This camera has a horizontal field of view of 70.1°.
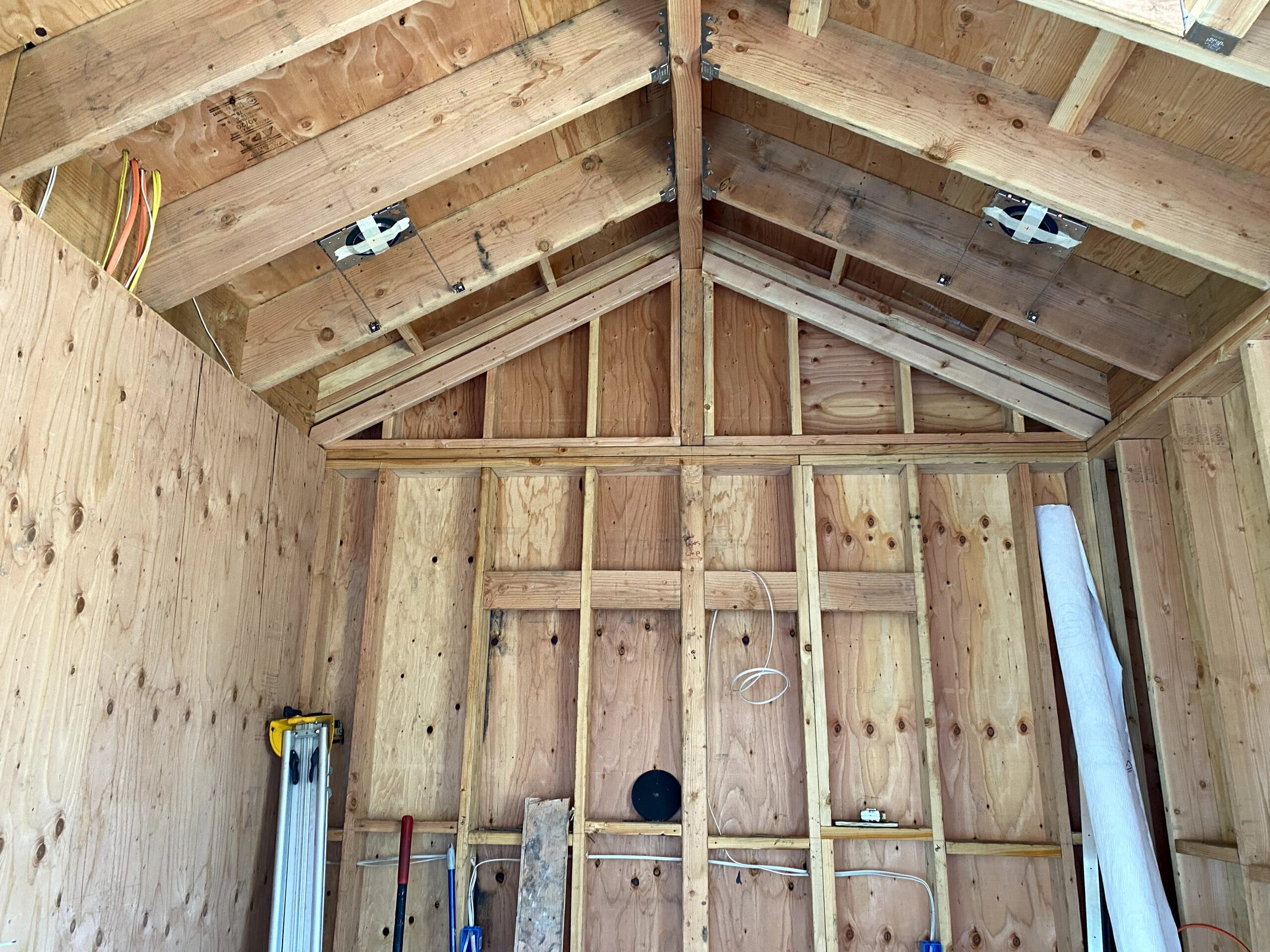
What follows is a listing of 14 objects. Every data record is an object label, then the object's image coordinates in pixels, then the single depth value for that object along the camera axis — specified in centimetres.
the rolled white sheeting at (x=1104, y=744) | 307
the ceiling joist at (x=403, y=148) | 283
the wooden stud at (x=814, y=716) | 340
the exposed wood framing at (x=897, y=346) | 379
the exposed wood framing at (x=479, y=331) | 402
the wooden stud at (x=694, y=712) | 343
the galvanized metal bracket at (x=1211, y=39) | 206
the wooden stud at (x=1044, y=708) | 337
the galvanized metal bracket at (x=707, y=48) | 282
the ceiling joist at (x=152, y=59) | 225
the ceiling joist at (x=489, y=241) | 351
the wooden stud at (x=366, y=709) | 353
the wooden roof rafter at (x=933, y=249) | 330
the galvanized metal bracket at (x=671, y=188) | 358
